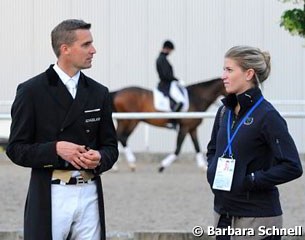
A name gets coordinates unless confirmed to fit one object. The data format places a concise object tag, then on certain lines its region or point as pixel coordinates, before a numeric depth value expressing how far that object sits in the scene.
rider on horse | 22.29
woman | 6.01
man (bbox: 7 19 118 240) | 6.16
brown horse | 22.27
